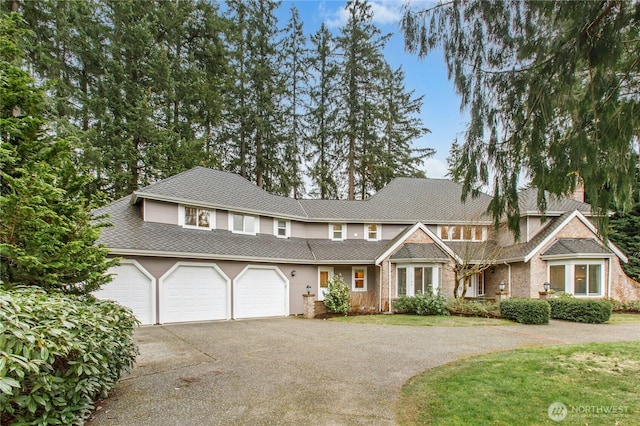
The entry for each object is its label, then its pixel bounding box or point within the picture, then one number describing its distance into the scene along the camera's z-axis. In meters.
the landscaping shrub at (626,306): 14.90
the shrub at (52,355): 2.91
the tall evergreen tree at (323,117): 27.86
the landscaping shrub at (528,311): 11.86
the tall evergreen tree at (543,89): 3.80
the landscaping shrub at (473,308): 13.52
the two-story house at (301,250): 12.56
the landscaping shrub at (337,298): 14.45
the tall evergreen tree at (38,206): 4.89
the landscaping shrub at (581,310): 12.16
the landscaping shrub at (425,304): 14.13
